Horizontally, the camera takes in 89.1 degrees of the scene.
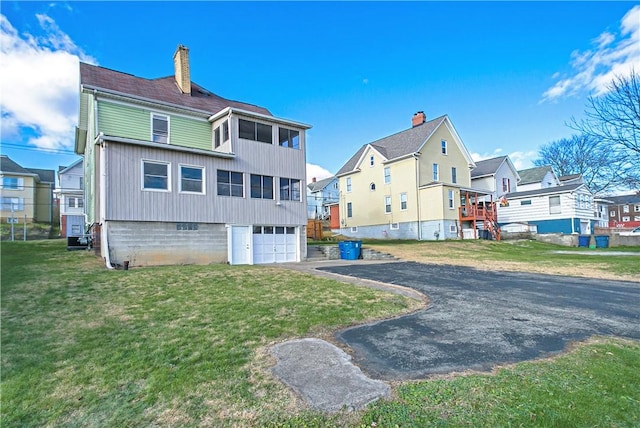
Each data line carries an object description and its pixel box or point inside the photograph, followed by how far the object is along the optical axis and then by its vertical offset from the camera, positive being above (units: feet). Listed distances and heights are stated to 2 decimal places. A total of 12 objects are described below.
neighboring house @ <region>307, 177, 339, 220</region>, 163.34 +16.13
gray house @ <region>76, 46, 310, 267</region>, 42.34 +8.02
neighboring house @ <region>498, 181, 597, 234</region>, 96.02 +3.24
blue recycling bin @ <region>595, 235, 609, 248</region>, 78.48 -5.58
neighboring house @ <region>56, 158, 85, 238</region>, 110.93 +11.04
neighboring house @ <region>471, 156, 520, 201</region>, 111.24 +15.59
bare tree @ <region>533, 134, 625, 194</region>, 120.08 +25.79
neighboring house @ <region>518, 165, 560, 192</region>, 120.16 +15.26
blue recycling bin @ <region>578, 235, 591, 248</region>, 81.82 -5.46
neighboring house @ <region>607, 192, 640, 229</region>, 198.90 +4.13
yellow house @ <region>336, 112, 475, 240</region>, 90.58 +12.14
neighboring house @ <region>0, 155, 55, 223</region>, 117.29 +14.75
